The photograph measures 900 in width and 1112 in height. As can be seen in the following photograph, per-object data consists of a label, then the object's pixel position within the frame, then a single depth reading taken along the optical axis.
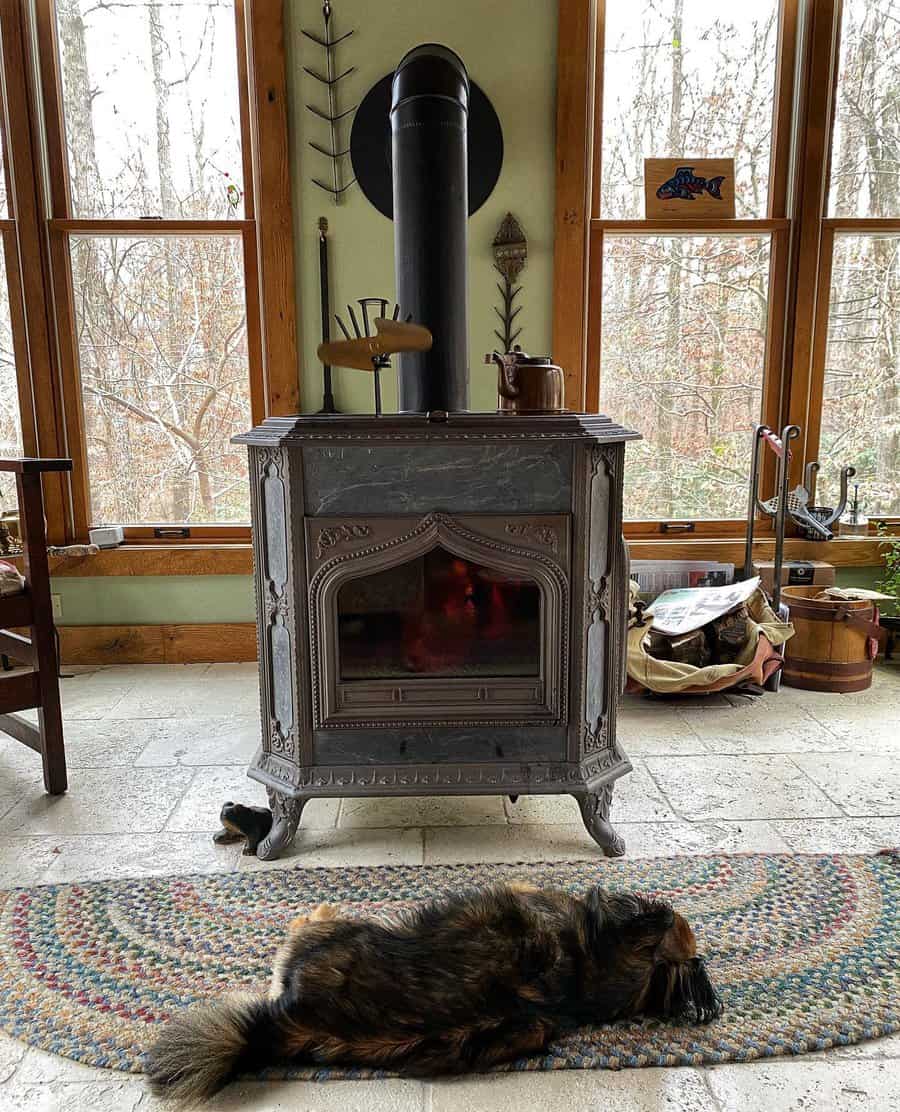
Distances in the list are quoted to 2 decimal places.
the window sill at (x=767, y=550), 3.48
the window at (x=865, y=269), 3.32
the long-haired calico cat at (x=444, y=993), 1.36
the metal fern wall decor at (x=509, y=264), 3.24
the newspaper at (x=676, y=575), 3.38
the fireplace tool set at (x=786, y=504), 3.07
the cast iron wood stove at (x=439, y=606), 1.91
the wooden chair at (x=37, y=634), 2.24
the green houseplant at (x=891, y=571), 3.41
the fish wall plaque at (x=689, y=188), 3.32
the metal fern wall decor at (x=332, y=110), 3.14
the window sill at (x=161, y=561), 3.42
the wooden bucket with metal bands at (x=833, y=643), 3.07
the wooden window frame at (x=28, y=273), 3.15
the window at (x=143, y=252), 3.22
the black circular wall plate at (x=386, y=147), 3.17
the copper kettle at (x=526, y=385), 2.08
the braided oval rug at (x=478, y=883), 1.43
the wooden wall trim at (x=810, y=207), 3.24
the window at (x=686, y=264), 3.30
